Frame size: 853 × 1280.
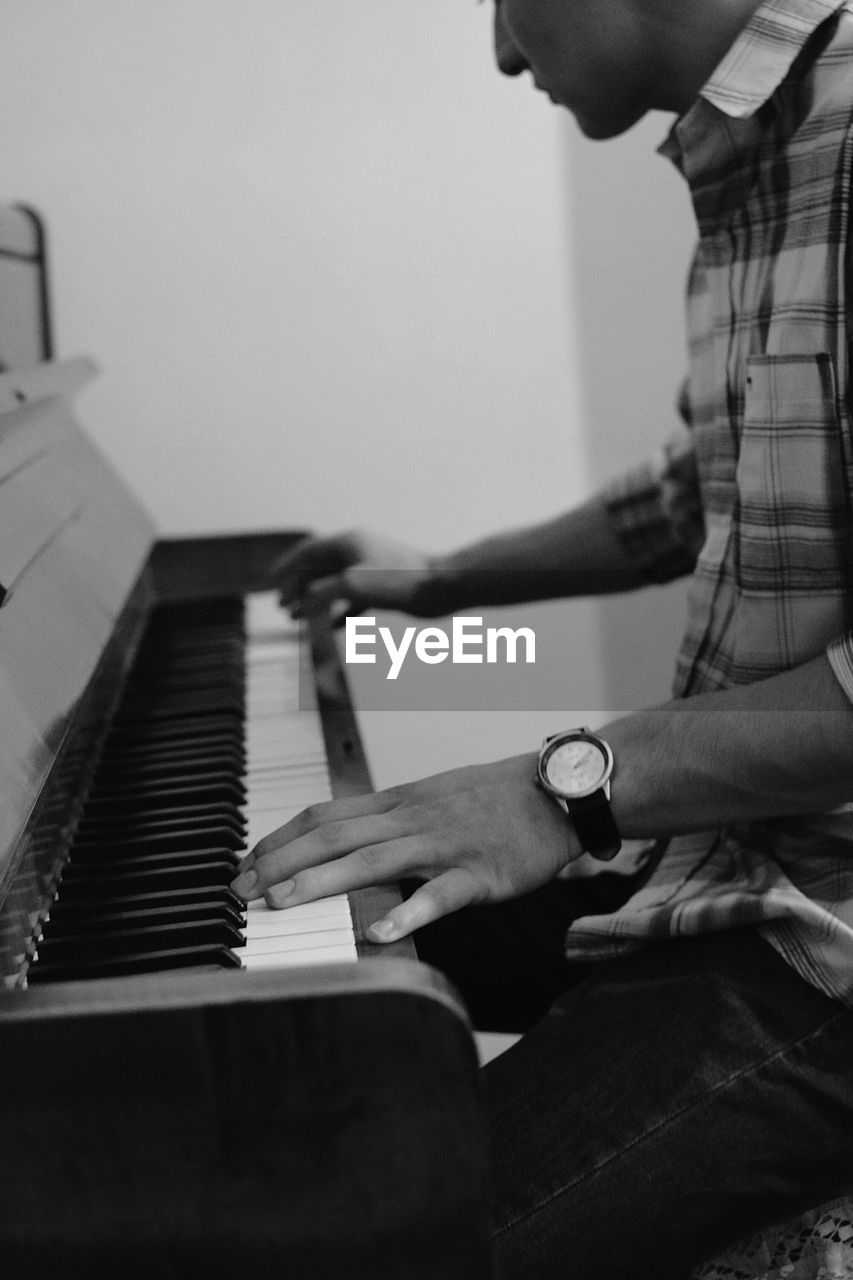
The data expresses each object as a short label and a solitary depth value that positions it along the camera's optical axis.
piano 0.50
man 0.80
